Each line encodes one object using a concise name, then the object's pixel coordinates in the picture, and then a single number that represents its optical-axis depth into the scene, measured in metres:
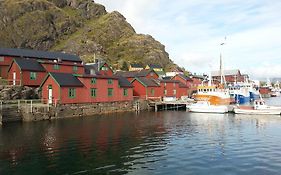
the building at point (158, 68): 122.20
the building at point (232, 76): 148.25
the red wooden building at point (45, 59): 61.88
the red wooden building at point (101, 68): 74.69
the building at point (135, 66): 123.12
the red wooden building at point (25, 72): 55.75
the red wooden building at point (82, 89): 50.03
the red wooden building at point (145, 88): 71.81
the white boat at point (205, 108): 56.97
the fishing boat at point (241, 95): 81.59
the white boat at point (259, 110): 52.39
